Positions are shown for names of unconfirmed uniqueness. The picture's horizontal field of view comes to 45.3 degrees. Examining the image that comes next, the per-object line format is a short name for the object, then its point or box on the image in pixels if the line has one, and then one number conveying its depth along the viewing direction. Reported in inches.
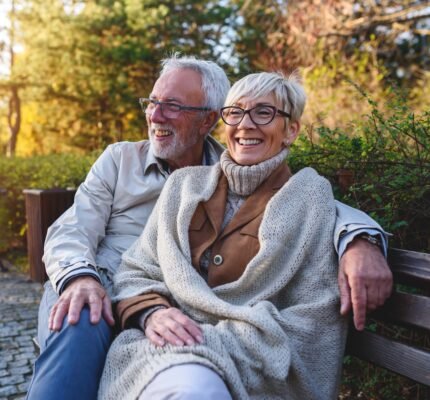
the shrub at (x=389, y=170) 96.0
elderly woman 71.9
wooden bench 71.7
